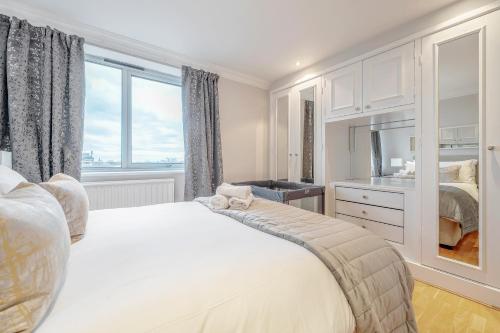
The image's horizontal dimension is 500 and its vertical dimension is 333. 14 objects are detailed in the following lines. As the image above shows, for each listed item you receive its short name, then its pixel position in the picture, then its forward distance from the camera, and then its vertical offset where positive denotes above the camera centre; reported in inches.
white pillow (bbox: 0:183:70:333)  20.2 -9.7
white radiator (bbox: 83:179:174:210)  94.7 -12.3
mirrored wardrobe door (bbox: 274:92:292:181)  137.6 +17.3
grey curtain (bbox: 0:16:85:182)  75.4 +23.2
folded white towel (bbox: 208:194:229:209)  70.2 -11.6
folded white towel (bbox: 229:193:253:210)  68.3 -11.5
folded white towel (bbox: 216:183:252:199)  72.8 -8.5
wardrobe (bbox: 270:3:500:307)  69.6 +6.8
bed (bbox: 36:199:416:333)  24.6 -15.2
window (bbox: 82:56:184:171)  104.2 +23.1
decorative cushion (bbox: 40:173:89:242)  45.3 -8.1
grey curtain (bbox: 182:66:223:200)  115.0 +16.6
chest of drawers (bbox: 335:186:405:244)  89.9 -19.1
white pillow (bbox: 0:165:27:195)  35.2 -2.6
